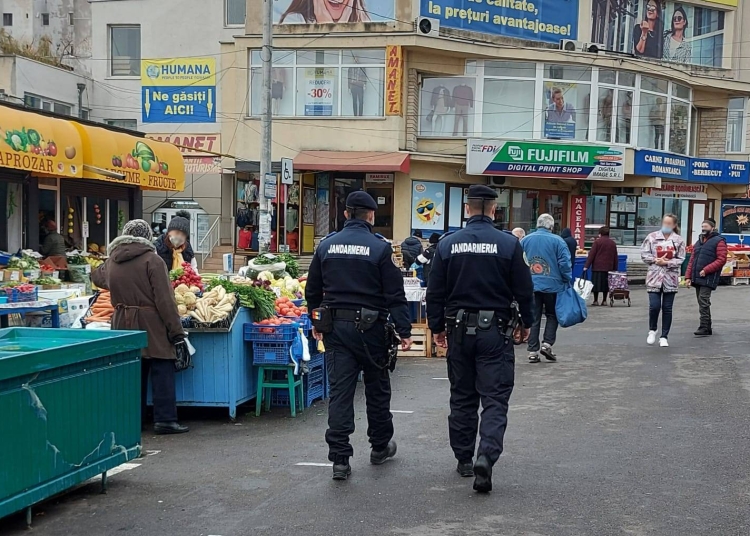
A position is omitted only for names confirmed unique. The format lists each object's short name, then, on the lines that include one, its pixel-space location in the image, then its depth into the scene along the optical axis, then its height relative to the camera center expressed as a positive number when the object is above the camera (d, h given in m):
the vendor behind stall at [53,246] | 16.47 -0.80
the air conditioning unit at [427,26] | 24.98 +5.65
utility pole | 18.91 +2.06
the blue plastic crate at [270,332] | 8.13 -1.19
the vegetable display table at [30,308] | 10.17 -1.30
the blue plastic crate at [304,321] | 8.52 -1.14
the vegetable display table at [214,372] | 7.91 -1.56
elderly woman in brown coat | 7.45 -0.88
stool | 8.22 -1.74
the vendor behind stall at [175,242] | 10.34 -0.43
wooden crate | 12.48 -1.93
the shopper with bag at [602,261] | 20.42 -1.07
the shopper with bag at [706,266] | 13.44 -0.74
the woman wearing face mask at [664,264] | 12.12 -0.64
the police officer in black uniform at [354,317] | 6.05 -0.77
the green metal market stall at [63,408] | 4.74 -1.27
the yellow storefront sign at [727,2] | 30.68 +8.09
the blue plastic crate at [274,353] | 8.16 -1.40
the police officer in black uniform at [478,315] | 5.84 -0.72
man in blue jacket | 11.18 -0.62
